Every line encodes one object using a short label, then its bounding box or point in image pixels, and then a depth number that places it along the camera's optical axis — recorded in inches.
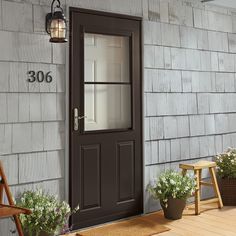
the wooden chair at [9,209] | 114.0
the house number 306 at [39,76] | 143.1
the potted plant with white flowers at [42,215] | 130.5
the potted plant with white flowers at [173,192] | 165.2
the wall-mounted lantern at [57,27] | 136.3
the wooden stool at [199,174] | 173.5
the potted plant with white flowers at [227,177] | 190.5
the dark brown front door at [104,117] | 155.5
